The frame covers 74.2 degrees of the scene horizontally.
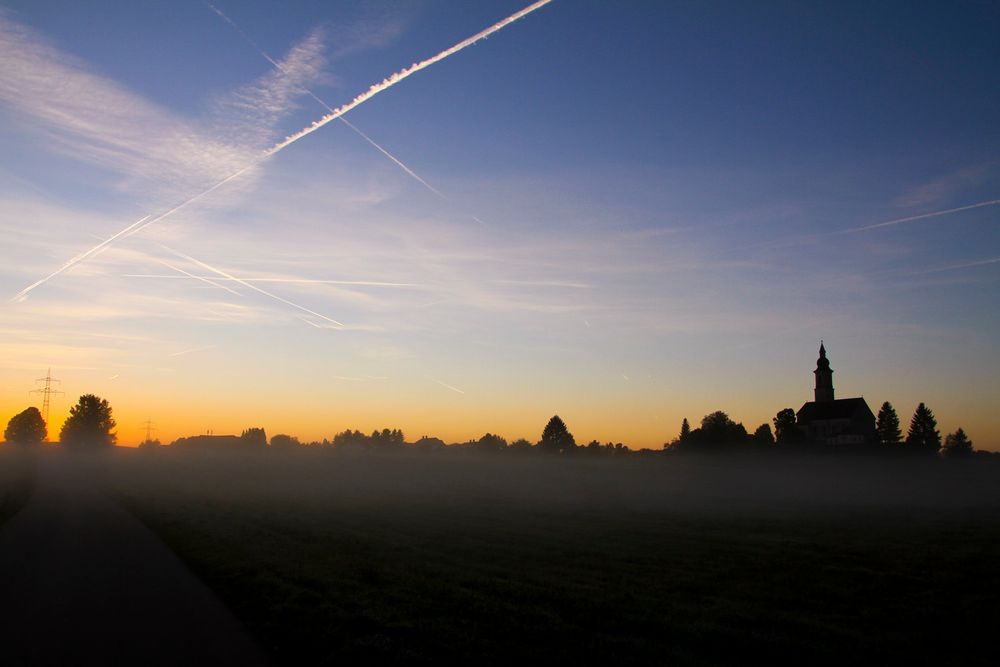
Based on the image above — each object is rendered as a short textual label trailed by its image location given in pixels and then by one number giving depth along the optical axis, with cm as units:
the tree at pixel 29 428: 18538
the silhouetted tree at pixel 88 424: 16262
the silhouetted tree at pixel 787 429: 11102
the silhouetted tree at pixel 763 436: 10946
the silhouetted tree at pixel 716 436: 10569
